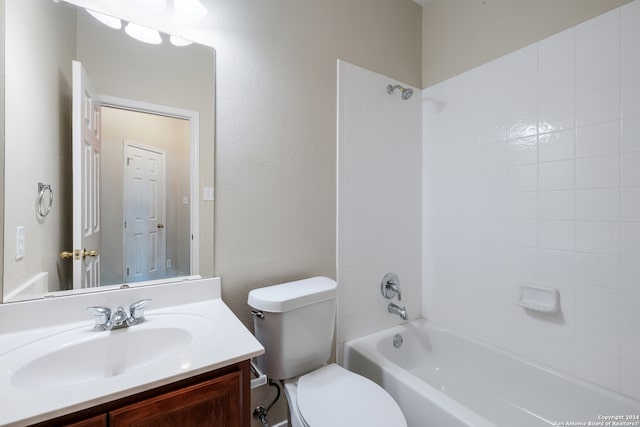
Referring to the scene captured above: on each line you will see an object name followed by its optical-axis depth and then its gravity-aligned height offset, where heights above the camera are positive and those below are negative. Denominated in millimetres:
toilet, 1085 -670
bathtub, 1227 -872
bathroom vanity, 667 -420
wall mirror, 993 +225
